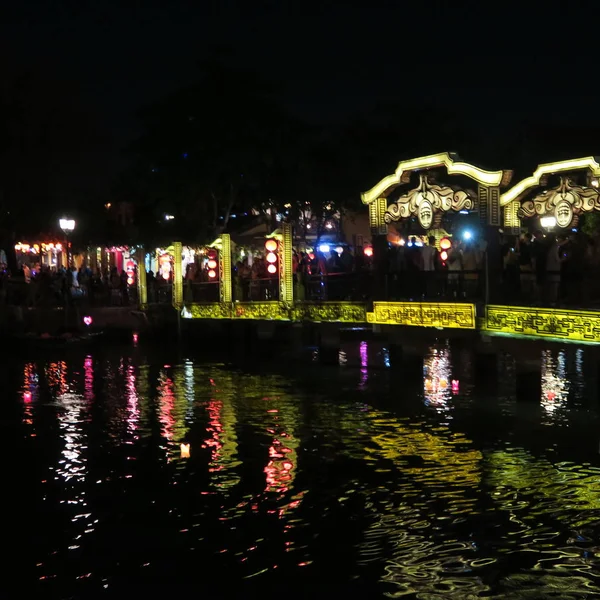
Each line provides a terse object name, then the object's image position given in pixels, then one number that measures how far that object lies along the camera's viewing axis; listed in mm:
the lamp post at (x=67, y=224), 33781
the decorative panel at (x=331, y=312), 24328
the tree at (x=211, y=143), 36312
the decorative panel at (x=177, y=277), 31828
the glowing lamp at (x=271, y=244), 27203
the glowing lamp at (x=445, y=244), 31662
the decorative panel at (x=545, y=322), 17297
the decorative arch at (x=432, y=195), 20391
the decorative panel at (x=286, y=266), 26328
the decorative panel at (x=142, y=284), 35575
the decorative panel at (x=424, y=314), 20844
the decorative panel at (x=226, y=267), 29047
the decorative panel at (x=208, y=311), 29492
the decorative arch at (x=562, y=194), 17969
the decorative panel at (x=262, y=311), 26672
